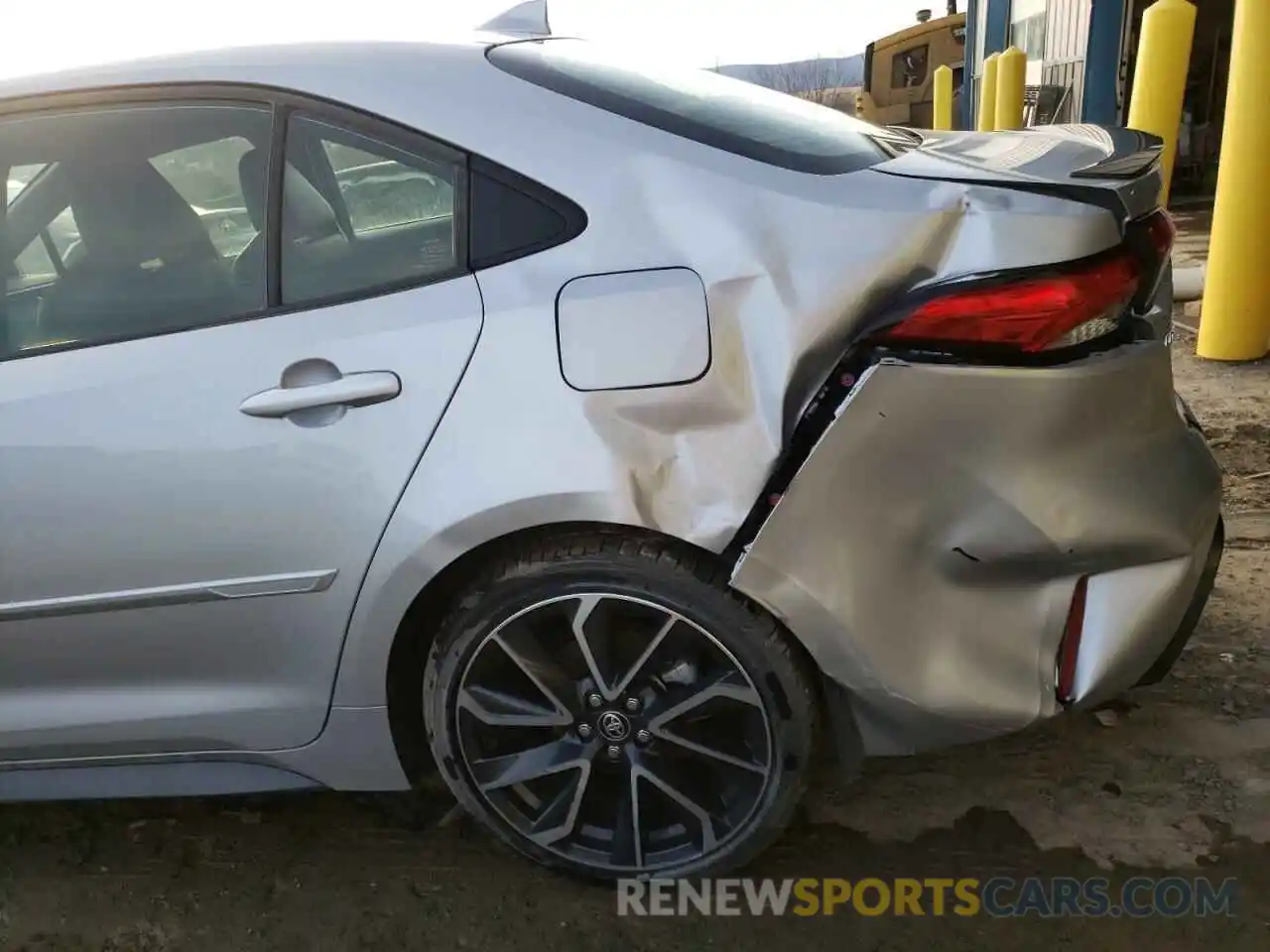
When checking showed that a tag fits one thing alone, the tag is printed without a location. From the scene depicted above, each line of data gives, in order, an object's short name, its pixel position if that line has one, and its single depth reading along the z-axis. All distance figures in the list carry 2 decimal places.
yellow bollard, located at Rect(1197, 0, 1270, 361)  4.74
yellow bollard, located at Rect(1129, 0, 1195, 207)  5.99
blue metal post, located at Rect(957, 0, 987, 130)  16.48
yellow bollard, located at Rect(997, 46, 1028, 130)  10.61
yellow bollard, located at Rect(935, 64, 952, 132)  16.12
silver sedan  1.71
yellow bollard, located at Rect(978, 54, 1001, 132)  11.93
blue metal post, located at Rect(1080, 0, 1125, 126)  11.60
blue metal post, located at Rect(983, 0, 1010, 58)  16.09
